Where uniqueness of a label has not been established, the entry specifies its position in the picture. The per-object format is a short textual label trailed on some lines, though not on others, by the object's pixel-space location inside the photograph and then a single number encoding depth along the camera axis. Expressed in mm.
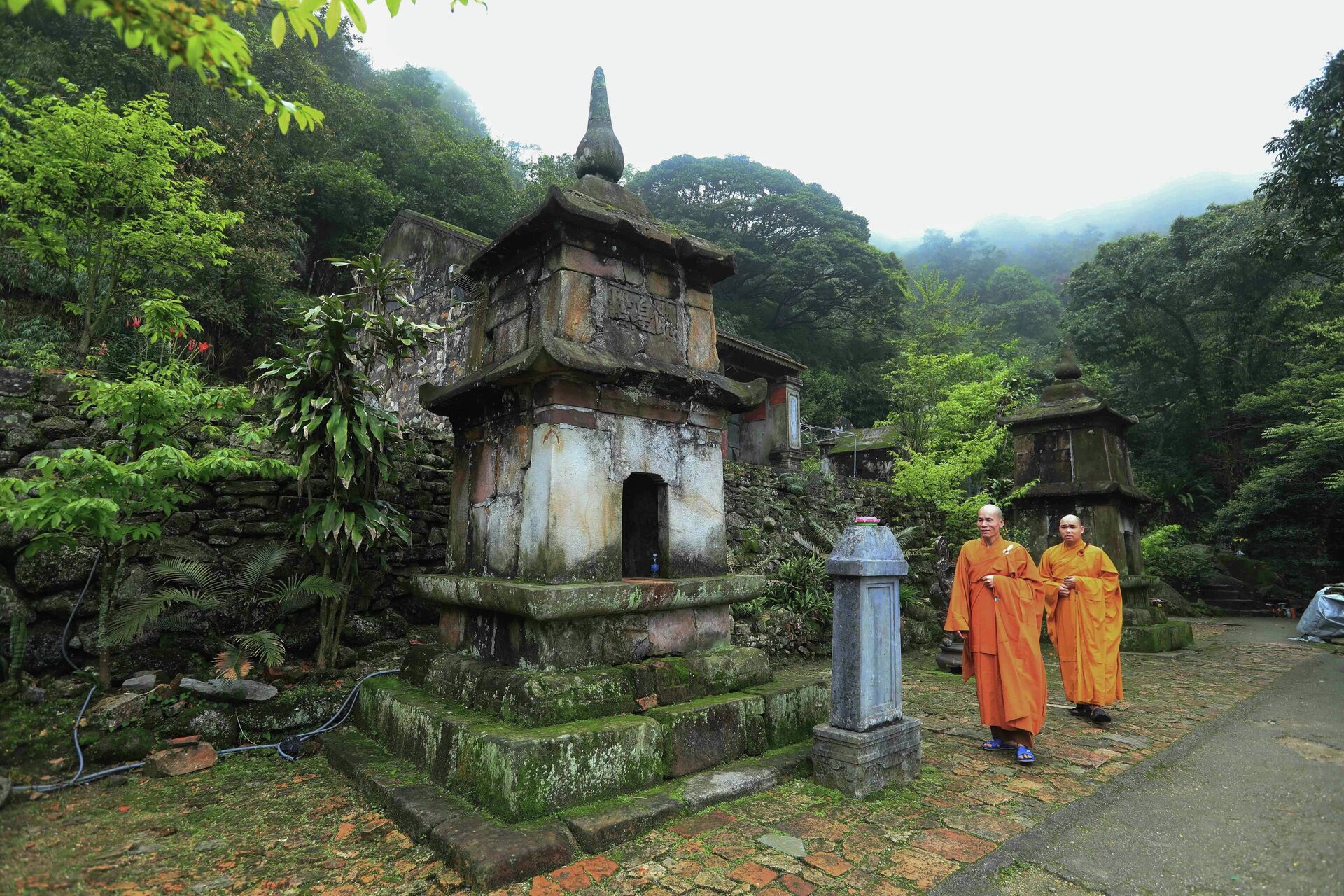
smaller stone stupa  9773
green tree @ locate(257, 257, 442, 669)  4848
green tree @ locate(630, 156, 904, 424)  27531
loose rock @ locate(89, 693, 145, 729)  4273
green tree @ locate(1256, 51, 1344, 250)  10453
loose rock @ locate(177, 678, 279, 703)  4605
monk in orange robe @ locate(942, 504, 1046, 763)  4656
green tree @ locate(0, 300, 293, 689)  3801
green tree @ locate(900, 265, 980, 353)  24553
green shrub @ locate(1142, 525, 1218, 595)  16562
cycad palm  4641
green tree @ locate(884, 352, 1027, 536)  11016
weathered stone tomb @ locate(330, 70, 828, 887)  3451
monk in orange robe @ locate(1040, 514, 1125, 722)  5715
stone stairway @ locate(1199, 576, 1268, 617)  16188
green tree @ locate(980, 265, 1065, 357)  35594
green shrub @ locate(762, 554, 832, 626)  8875
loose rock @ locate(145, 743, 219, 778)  4102
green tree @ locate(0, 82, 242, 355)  7699
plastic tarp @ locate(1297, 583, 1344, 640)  11289
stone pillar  3912
